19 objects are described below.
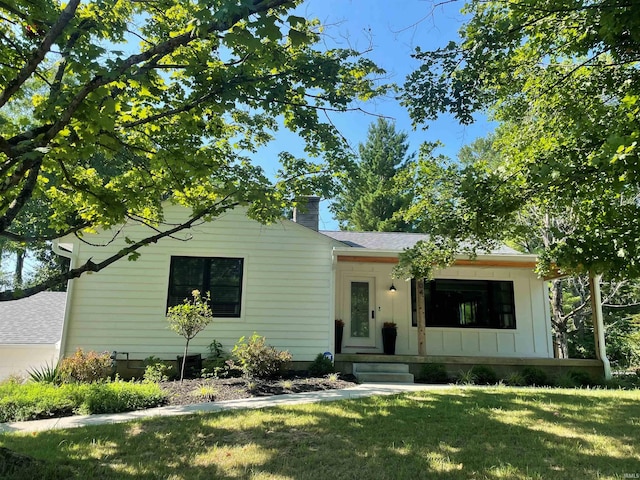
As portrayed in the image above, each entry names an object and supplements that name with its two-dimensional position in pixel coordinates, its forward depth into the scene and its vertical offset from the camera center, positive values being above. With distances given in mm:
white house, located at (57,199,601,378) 9555 +541
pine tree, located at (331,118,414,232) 25688 +8080
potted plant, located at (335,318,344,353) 10805 -331
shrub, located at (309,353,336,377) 9128 -1045
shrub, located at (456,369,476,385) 8906 -1206
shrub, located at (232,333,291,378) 8352 -838
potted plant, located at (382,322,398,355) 10844 -455
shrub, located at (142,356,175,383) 8352 -1133
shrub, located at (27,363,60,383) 7957 -1217
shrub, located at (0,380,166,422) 5770 -1244
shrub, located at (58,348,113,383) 7980 -1044
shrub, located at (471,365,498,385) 9148 -1149
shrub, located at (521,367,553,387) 9227 -1175
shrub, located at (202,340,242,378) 8617 -1007
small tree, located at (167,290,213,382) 8125 -45
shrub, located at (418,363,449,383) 9283 -1162
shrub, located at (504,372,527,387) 8961 -1223
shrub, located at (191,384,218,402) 6750 -1261
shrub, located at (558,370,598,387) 9301 -1189
